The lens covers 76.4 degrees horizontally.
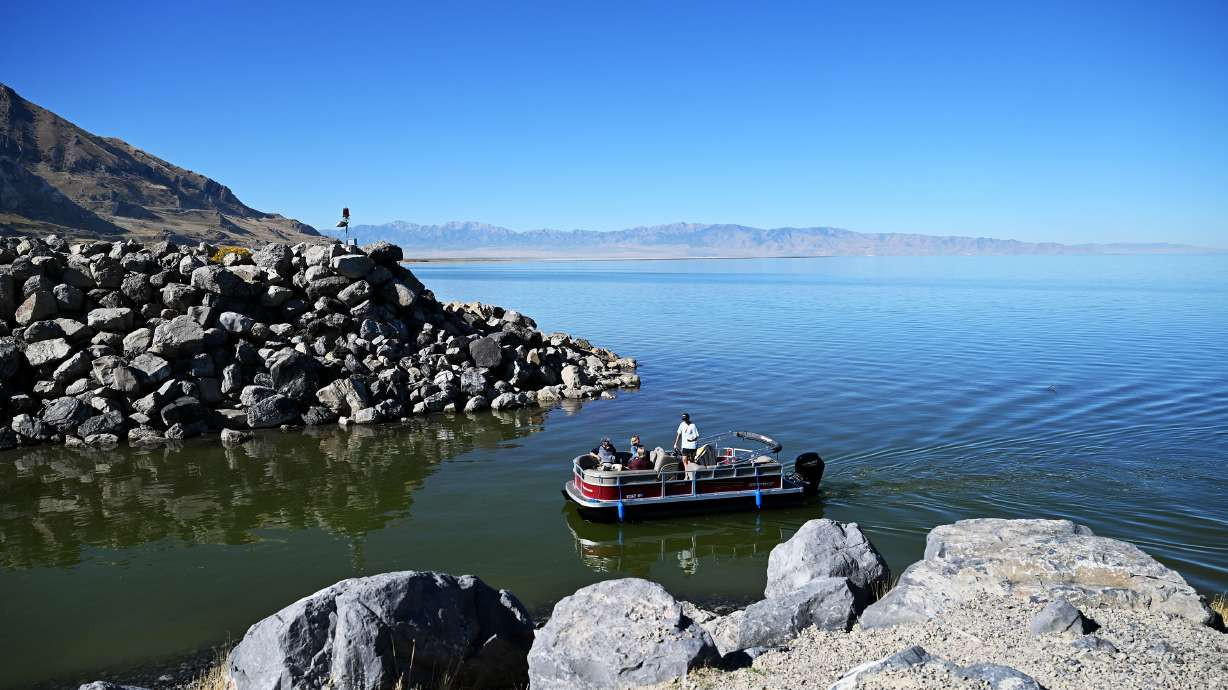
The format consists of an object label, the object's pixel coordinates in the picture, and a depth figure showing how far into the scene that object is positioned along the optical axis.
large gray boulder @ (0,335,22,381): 29.30
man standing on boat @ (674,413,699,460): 22.03
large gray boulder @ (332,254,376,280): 36.50
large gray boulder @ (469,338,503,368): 36.75
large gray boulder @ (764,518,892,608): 14.32
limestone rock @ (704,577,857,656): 11.94
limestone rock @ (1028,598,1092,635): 10.73
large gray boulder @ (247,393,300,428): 30.72
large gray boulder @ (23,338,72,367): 30.03
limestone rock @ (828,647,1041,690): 8.37
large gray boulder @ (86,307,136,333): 31.66
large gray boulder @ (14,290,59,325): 31.25
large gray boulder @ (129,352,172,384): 30.09
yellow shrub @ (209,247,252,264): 42.53
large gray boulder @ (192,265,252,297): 33.53
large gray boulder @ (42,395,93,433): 28.92
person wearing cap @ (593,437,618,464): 21.50
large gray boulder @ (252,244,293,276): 36.78
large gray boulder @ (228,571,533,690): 10.75
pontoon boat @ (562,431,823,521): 20.86
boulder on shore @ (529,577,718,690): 10.09
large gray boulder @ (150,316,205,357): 30.81
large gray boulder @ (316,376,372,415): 32.34
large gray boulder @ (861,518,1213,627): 12.11
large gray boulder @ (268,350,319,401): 31.97
